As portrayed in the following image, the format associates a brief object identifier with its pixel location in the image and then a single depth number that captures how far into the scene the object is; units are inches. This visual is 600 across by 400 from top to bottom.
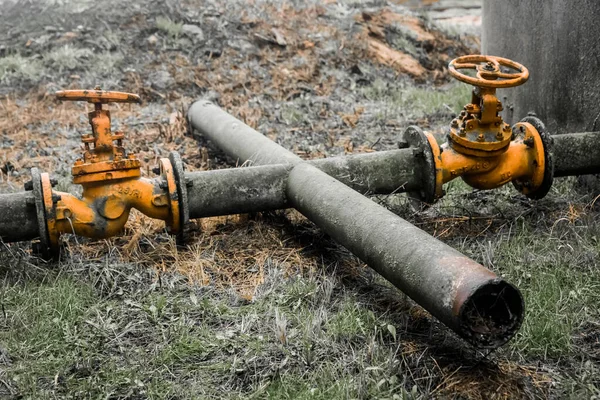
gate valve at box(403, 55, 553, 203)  135.4
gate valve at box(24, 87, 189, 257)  122.6
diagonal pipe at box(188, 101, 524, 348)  87.0
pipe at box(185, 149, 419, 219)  135.0
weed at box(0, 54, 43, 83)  268.4
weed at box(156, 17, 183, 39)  299.1
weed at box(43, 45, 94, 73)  276.5
